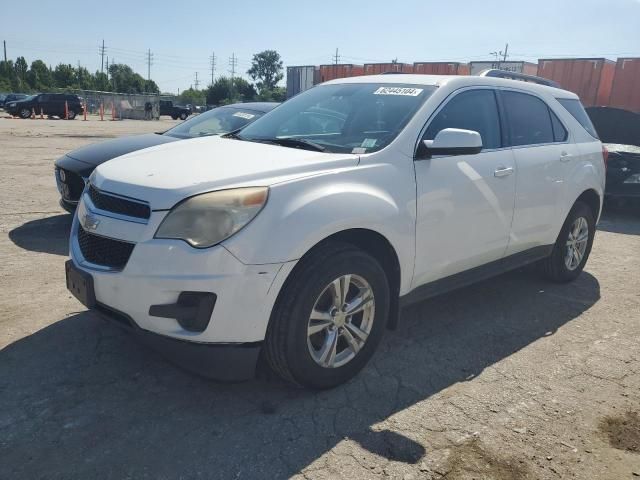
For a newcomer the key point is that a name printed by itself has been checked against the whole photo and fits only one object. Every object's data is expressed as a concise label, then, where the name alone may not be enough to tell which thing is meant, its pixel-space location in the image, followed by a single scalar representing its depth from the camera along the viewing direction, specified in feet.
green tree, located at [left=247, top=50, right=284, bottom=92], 436.35
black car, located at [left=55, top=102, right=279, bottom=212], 18.31
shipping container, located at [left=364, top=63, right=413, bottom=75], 76.10
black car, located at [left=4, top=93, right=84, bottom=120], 108.27
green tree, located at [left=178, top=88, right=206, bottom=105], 209.13
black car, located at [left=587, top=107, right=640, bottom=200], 27.35
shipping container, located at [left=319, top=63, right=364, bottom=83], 81.15
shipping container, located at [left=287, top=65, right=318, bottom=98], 89.86
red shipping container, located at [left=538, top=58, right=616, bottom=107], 58.18
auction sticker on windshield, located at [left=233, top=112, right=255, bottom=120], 22.86
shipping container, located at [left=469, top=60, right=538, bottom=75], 67.56
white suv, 8.49
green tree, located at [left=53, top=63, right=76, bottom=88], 298.56
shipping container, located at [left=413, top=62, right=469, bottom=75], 72.06
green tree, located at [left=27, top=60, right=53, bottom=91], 268.23
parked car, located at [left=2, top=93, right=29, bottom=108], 135.23
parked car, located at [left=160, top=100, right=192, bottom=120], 149.07
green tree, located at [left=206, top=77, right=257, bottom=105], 256.73
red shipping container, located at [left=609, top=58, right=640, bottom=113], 55.83
